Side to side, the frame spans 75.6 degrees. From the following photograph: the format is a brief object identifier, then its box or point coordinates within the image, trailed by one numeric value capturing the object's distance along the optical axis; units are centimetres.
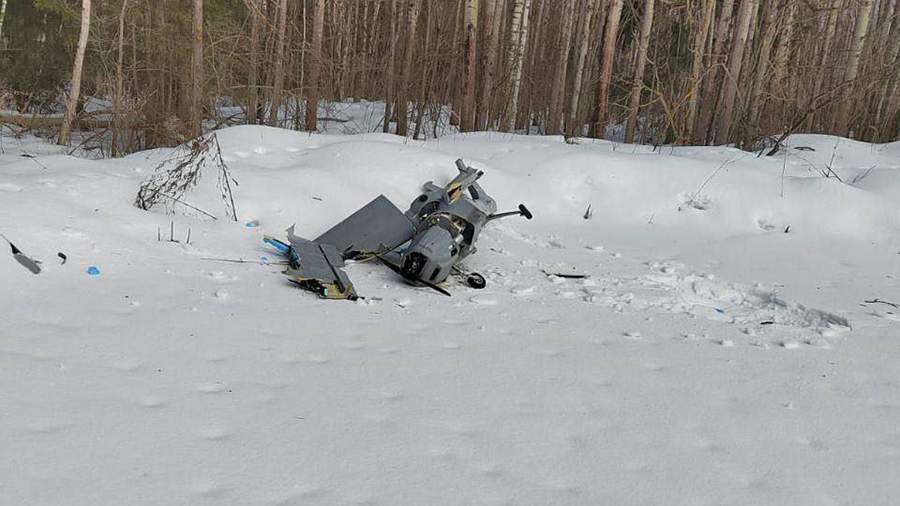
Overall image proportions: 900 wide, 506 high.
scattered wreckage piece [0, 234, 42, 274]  328
